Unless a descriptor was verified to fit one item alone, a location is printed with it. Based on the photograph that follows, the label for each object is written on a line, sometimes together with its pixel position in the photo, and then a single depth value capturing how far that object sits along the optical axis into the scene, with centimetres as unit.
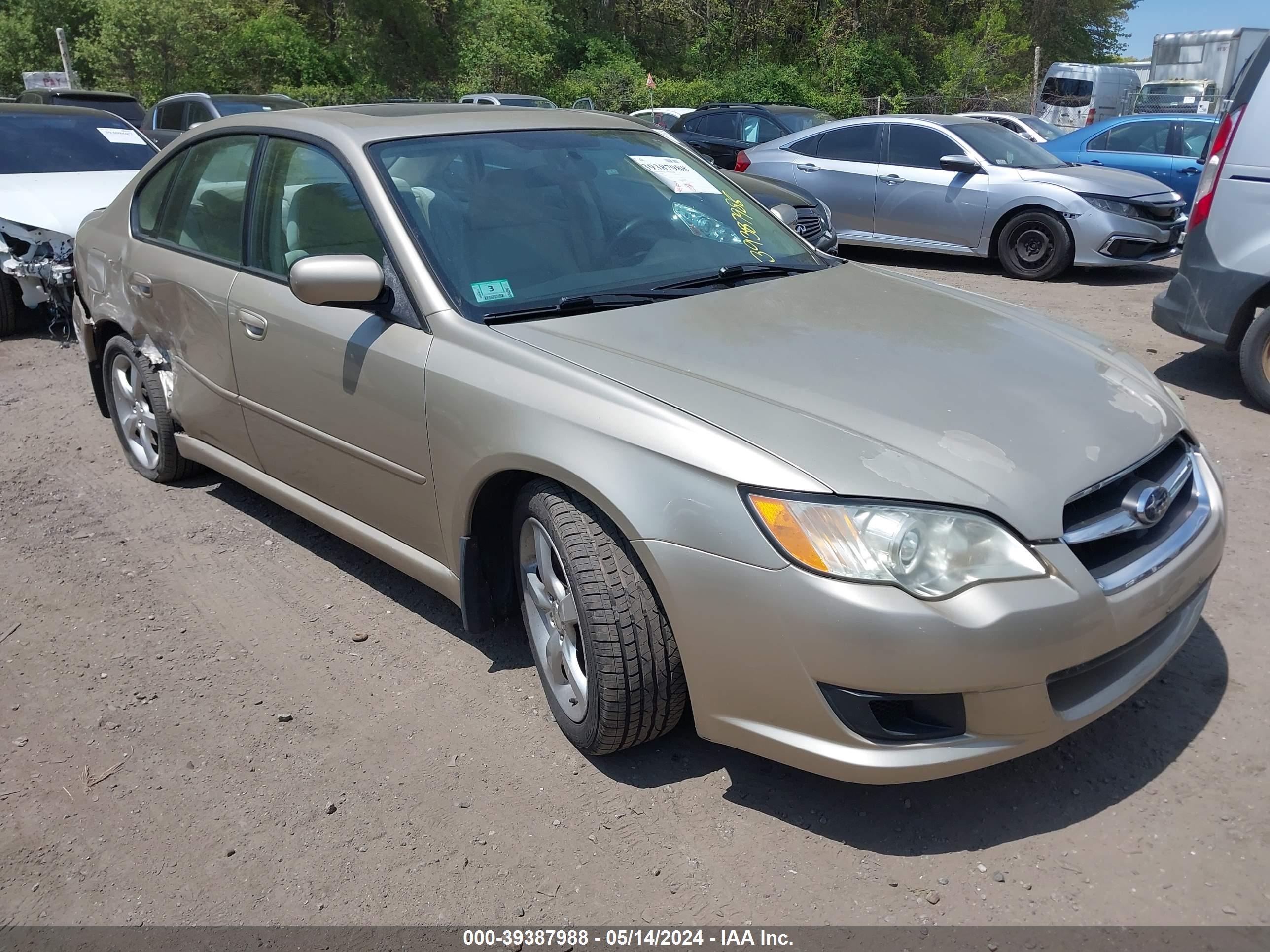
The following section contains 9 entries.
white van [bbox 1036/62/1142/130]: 2959
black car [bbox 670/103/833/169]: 1262
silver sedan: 916
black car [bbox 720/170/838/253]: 829
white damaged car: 719
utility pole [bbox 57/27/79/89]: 2584
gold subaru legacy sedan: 226
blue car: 1137
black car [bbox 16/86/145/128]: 1566
